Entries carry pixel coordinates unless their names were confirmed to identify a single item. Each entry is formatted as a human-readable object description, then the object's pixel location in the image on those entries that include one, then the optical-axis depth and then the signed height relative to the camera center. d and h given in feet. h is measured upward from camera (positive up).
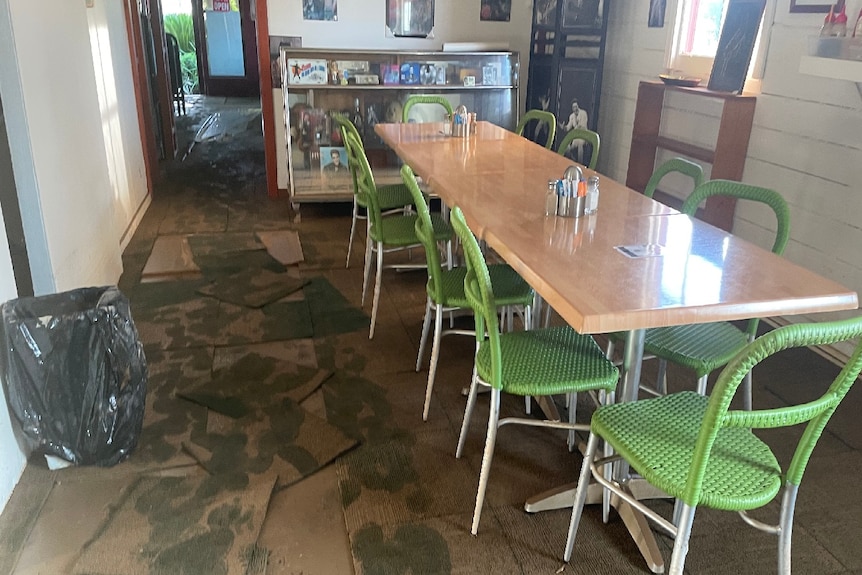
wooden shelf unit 10.99 -1.71
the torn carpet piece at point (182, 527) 6.07 -4.47
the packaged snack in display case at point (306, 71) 14.75 -0.77
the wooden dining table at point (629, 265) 4.95 -1.79
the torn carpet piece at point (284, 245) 13.43 -4.17
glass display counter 14.98 -1.30
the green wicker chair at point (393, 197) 11.62 -2.65
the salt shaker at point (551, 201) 7.00 -1.59
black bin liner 6.86 -3.36
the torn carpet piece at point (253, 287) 11.56 -4.25
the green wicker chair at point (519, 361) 5.69 -2.81
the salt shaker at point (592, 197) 7.09 -1.56
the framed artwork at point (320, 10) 15.93 +0.54
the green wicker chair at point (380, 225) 9.45 -2.63
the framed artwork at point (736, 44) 10.63 -0.05
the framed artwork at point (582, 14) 14.70 +0.51
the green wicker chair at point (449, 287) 7.24 -2.72
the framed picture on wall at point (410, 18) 16.42 +0.40
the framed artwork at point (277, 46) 16.03 -0.29
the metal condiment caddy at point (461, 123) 11.32 -1.37
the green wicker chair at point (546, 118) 11.71 -1.33
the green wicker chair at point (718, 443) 4.00 -2.86
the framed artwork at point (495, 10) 16.85 +0.63
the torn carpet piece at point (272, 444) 7.34 -4.41
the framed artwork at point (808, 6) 9.65 +0.50
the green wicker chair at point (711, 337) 6.54 -2.84
